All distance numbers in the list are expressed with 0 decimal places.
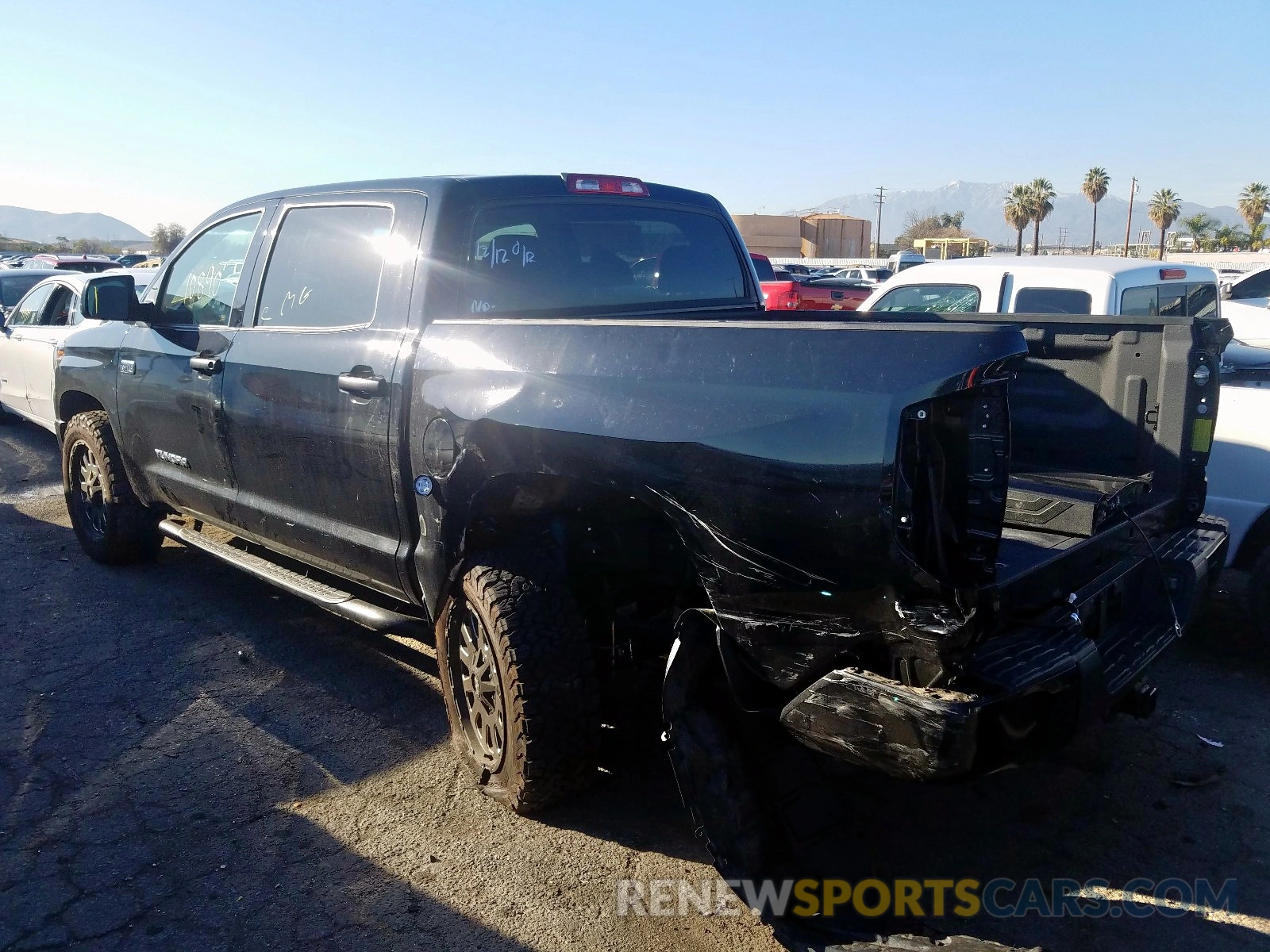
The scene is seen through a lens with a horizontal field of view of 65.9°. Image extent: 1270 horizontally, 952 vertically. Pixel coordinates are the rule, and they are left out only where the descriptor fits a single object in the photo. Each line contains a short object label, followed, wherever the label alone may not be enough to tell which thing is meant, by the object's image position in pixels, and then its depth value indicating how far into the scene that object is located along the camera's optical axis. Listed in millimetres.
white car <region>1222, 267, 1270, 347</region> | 9172
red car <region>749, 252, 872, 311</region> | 15703
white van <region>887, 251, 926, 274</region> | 30906
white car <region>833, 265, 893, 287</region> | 31219
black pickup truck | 2229
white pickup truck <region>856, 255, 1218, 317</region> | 5730
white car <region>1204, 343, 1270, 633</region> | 4422
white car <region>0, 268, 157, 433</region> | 8648
